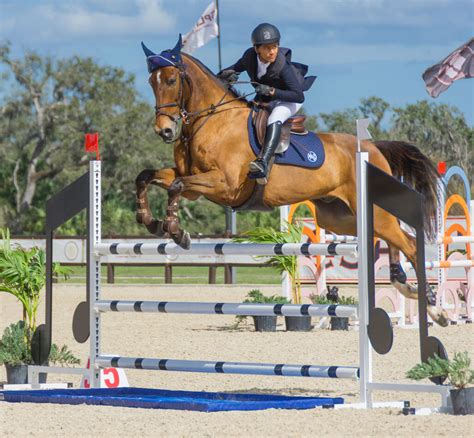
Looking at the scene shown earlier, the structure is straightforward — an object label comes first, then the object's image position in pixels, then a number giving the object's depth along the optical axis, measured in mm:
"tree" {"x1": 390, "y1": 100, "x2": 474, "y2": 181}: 102181
